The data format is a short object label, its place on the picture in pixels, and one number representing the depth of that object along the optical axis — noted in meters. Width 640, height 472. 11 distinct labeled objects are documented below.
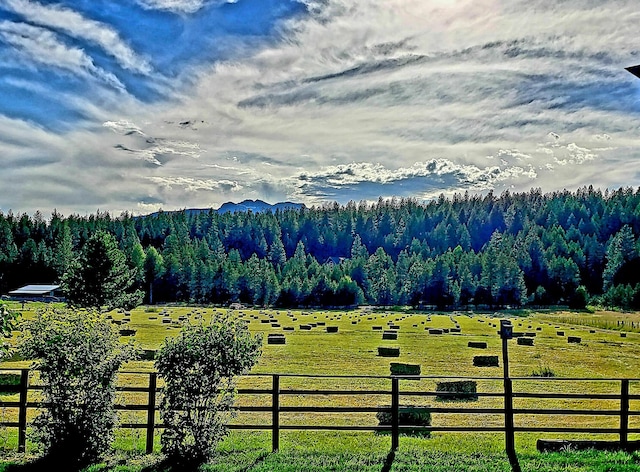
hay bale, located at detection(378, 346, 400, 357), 32.81
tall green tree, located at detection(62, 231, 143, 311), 44.38
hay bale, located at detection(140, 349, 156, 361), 28.99
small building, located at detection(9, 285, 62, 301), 114.00
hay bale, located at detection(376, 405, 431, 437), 15.50
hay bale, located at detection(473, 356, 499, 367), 30.10
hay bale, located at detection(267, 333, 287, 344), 38.44
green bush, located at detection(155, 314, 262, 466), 10.16
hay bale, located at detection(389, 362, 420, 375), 23.34
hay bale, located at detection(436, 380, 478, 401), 20.62
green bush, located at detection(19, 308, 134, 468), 10.30
